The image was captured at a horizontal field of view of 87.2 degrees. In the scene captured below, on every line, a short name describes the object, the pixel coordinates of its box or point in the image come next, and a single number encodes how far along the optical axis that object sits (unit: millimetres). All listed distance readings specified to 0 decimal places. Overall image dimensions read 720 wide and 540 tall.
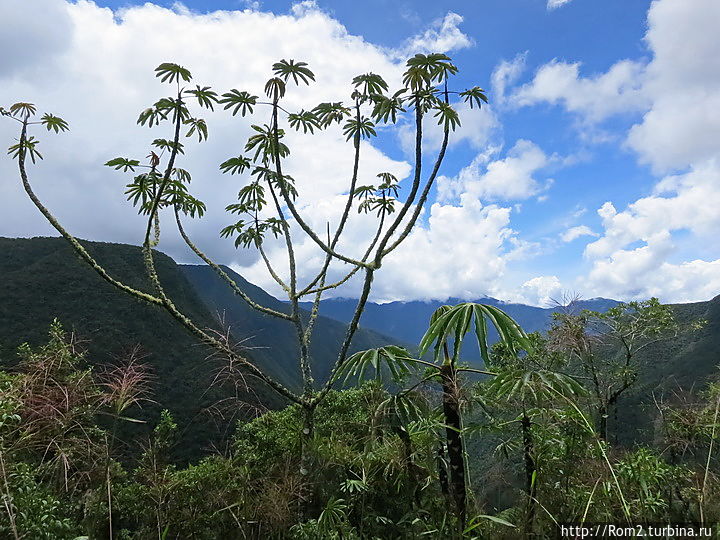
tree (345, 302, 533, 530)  4516
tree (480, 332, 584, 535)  4199
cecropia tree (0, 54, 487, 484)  6293
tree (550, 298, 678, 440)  15148
